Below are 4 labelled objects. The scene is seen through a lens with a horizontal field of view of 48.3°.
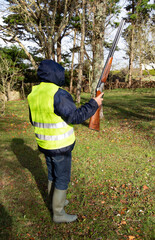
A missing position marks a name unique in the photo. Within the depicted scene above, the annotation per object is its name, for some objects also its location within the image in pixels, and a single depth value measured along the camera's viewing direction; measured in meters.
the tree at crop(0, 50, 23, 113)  9.79
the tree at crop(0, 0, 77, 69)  10.62
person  2.21
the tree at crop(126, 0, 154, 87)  22.16
